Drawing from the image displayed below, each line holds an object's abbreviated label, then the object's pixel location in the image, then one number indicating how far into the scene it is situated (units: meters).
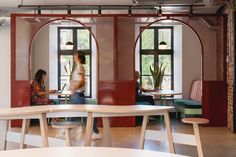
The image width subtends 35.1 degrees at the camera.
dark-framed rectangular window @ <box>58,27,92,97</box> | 11.30
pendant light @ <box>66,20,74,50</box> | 10.46
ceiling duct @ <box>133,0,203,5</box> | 7.20
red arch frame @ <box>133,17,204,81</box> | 8.52
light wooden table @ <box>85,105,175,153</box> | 4.51
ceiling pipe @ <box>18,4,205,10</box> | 8.46
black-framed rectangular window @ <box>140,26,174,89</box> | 11.12
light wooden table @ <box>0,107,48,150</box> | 4.23
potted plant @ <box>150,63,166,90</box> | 10.78
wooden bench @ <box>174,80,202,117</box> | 9.06
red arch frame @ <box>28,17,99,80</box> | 8.54
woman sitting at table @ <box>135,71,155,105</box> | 9.60
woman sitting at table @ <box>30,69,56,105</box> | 8.69
